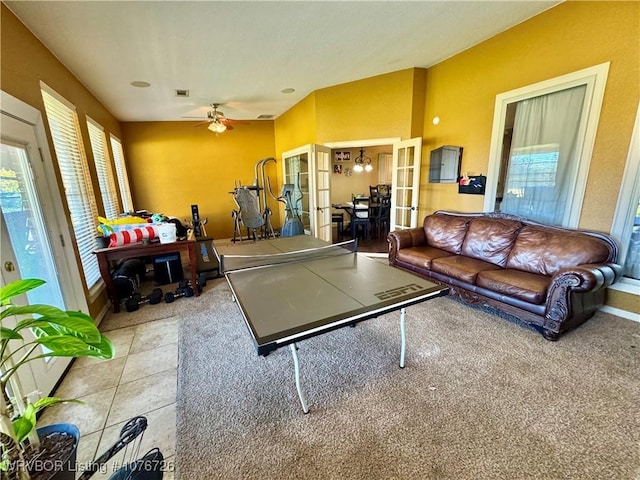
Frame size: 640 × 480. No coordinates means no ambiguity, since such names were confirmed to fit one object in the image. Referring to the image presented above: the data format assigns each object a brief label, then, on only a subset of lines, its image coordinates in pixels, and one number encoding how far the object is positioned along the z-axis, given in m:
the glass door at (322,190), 4.67
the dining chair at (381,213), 6.15
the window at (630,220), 2.30
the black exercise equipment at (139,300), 2.96
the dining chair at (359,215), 5.82
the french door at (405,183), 4.07
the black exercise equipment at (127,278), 3.14
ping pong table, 1.34
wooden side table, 2.83
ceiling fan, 4.66
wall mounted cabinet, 3.75
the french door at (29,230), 1.63
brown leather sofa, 2.15
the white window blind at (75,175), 2.57
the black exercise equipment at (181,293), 3.20
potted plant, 0.84
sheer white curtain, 2.67
